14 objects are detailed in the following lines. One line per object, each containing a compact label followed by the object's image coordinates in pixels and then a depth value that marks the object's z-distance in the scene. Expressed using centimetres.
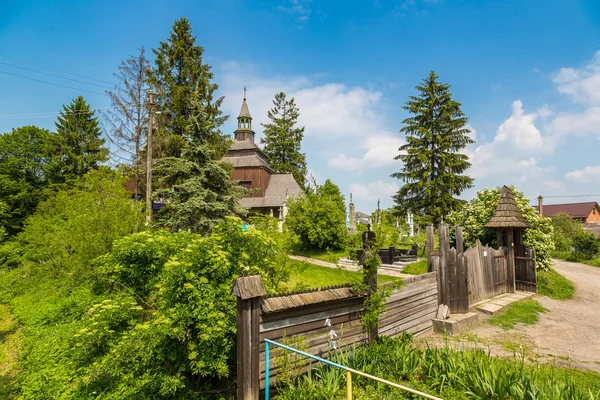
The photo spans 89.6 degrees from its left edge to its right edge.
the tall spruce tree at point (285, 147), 4559
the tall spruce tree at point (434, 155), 2330
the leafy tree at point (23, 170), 2484
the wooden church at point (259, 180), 3201
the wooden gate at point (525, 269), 1099
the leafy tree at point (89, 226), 891
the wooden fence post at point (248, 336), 375
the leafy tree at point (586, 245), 2241
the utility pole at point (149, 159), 1410
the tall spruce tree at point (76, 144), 2683
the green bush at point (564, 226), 3135
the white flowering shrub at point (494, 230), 1240
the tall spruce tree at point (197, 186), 1332
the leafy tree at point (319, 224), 1786
